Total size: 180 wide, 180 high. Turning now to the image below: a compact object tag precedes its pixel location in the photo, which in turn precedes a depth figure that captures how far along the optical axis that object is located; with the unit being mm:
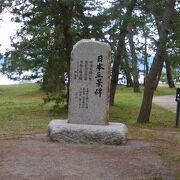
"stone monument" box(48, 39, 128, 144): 6439
